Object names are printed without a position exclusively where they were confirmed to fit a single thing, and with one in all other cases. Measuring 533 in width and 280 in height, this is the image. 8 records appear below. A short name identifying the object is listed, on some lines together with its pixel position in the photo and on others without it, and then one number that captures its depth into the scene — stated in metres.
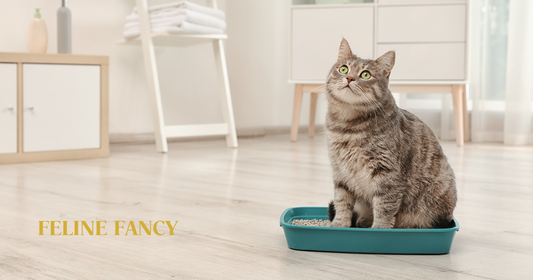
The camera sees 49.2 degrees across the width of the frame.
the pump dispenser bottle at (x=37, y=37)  2.21
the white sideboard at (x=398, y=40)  2.73
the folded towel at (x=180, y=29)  2.38
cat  0.93
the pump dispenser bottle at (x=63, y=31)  2.27
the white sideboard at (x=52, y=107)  2.07
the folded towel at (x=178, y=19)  2.40
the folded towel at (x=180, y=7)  2.41
